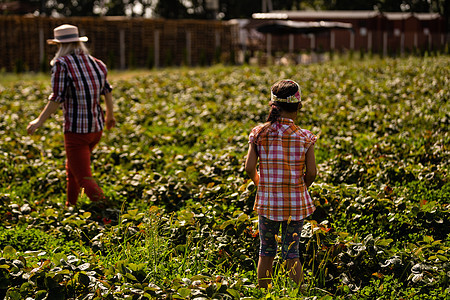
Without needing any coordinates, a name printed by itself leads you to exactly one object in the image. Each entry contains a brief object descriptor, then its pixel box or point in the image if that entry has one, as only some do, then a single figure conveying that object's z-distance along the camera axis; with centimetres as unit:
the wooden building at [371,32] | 7625
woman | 1128
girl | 727
